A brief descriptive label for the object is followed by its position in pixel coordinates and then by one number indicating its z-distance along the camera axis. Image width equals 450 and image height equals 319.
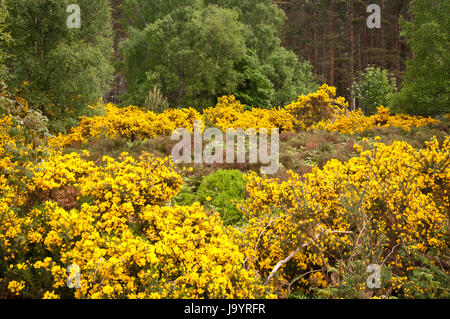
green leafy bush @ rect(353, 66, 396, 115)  24.22
